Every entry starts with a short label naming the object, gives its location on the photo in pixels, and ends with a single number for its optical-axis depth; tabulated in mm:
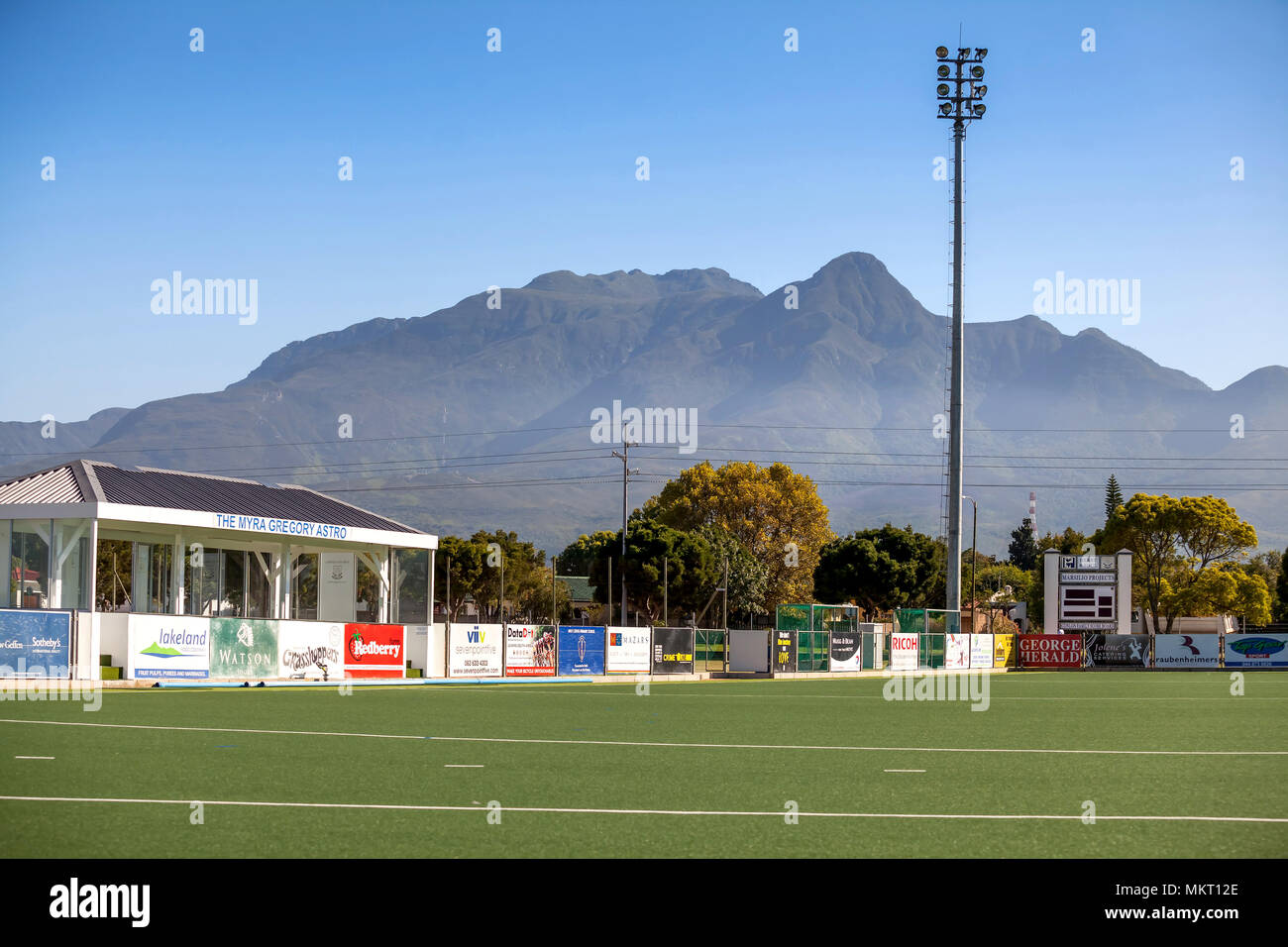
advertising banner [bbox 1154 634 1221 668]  57000
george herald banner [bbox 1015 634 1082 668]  57844
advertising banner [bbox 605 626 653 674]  42562
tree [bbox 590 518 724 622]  85000
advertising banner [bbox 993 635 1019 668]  56188
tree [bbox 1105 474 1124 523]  151875
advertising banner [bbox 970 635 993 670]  53562
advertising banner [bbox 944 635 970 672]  51188
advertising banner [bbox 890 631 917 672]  48812
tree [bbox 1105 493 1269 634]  95125
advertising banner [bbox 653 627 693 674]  44125
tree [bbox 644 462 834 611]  94750
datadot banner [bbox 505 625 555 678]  39031
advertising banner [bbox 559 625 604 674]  40719
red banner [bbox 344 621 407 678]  34312
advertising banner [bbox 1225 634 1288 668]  56156
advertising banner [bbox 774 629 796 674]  44344
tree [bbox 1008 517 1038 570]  168750
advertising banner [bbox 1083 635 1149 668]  56719
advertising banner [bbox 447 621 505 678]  37125
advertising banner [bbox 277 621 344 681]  31656
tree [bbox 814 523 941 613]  91625
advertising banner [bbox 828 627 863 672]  46062
